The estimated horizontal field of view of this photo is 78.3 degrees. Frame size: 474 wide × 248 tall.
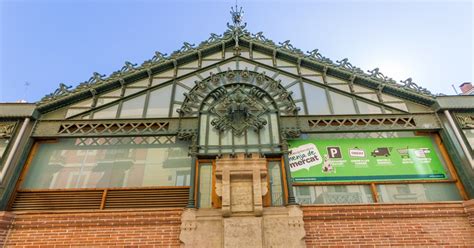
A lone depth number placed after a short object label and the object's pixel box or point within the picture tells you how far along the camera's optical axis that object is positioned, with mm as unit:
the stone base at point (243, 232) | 6922
